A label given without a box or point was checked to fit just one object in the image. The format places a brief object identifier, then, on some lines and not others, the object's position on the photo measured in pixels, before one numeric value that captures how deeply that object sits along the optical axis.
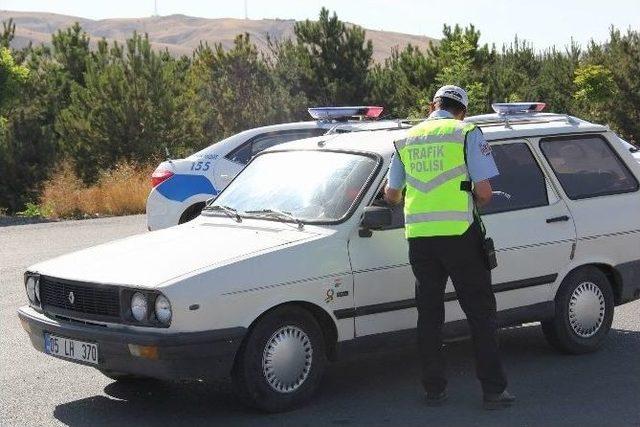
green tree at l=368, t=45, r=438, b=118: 37.09
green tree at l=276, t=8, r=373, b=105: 37.25
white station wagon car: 6.42
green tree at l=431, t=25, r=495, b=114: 31.72
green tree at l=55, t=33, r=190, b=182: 28.50
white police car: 14.00
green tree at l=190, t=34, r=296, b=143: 34.53
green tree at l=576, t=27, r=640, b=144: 37.50
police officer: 6.64
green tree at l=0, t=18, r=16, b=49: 35.01
